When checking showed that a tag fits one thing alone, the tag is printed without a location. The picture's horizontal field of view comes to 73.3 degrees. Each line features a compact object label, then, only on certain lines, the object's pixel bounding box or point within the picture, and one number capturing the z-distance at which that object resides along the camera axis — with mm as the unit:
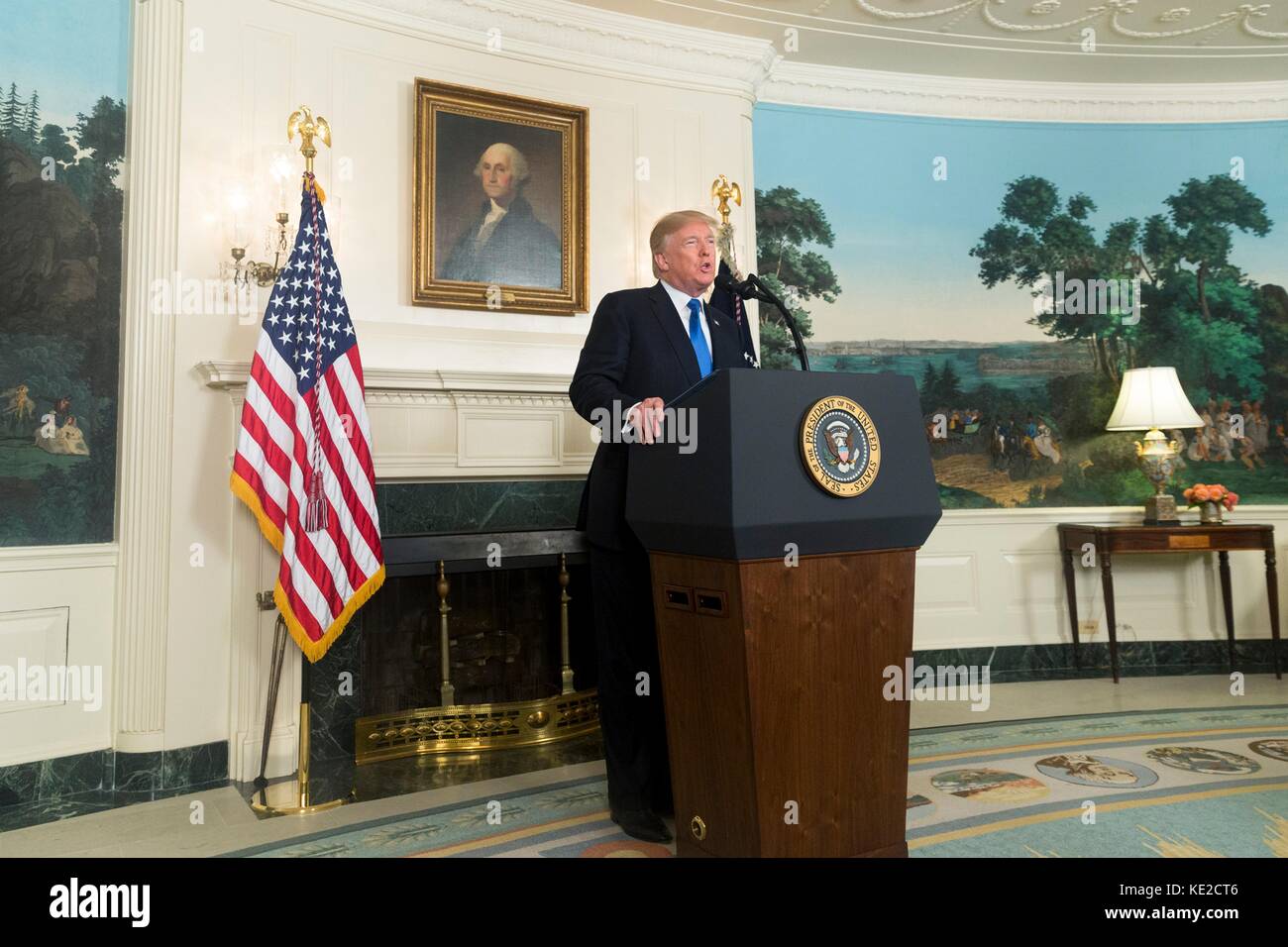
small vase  5480
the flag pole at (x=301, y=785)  3227
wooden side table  5223
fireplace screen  3988
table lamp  5395
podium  1926
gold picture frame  4395
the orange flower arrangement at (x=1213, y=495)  5434
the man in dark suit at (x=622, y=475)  2717
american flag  3359
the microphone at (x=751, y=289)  2184
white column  3572
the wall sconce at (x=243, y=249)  3799
